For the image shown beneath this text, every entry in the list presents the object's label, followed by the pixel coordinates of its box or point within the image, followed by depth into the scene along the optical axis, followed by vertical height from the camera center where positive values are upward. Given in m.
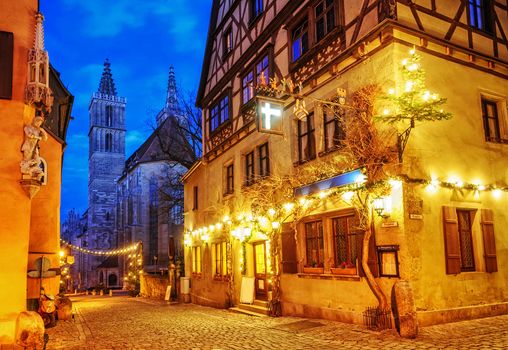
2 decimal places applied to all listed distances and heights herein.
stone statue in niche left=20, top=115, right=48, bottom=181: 9.74 +2.10
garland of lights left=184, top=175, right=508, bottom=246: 10.24 +1.19
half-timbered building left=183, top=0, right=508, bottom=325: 10.20 +2.14
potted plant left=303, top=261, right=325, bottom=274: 12.33 -0.61
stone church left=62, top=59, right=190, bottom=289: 52.97 +6.48
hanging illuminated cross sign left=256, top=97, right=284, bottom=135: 12.27 +3.44
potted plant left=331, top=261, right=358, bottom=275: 11.03 -0.59
